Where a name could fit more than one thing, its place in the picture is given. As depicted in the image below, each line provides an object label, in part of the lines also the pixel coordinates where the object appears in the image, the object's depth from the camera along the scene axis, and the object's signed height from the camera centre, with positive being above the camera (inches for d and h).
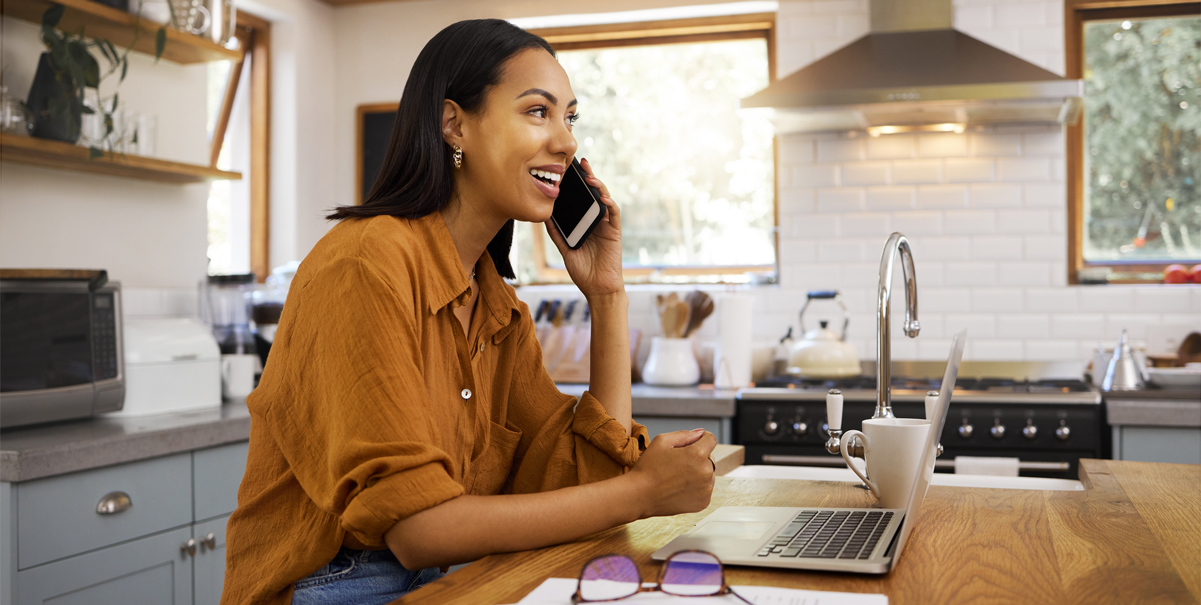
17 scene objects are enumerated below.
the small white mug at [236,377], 115.9 -9.1
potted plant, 103.0 +25.3
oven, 111.7 -15.2
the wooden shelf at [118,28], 103.9 +33.7
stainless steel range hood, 120.6 +28.4
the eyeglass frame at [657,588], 35.5 -11.4
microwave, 88.2 -4.0
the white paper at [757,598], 35.4 -11.5
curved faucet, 54.4 -1.1
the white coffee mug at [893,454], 52.2 -8.8
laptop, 39.9 -11.4
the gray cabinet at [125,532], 76.8 -20.8
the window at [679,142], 156.3 +27.7
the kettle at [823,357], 132.0 -8.2
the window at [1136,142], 138.9 +23.7
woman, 40.0 -4.3
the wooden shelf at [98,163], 99.8 +17.1
